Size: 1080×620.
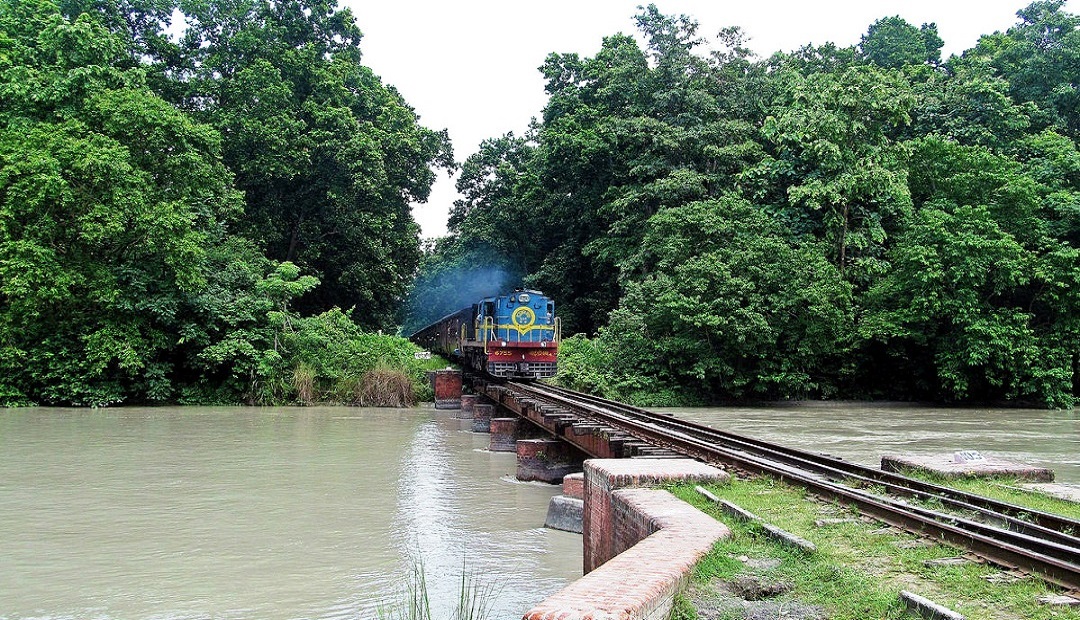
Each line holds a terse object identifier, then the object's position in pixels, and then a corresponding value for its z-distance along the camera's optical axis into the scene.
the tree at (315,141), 32.16
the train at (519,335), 23.38
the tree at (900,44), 43.59
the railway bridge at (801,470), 5.41
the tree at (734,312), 25.97
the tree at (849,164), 28.41
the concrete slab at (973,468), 8.55
